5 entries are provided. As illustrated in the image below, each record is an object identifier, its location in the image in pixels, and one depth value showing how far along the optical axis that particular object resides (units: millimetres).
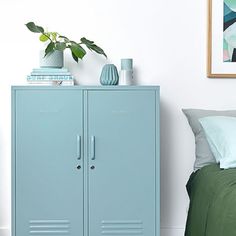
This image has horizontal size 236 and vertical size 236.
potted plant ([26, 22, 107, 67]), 3020
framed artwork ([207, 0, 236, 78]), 3291
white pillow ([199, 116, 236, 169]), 2742
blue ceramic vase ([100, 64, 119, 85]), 3037
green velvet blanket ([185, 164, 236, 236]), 2215
